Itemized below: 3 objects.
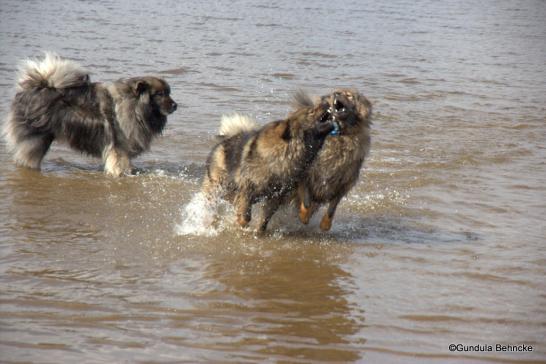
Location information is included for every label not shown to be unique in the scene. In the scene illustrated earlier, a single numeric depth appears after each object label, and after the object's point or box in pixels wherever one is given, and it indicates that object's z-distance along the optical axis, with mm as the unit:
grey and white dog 16281
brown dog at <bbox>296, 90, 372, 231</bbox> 12352
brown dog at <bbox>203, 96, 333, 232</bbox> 12359
